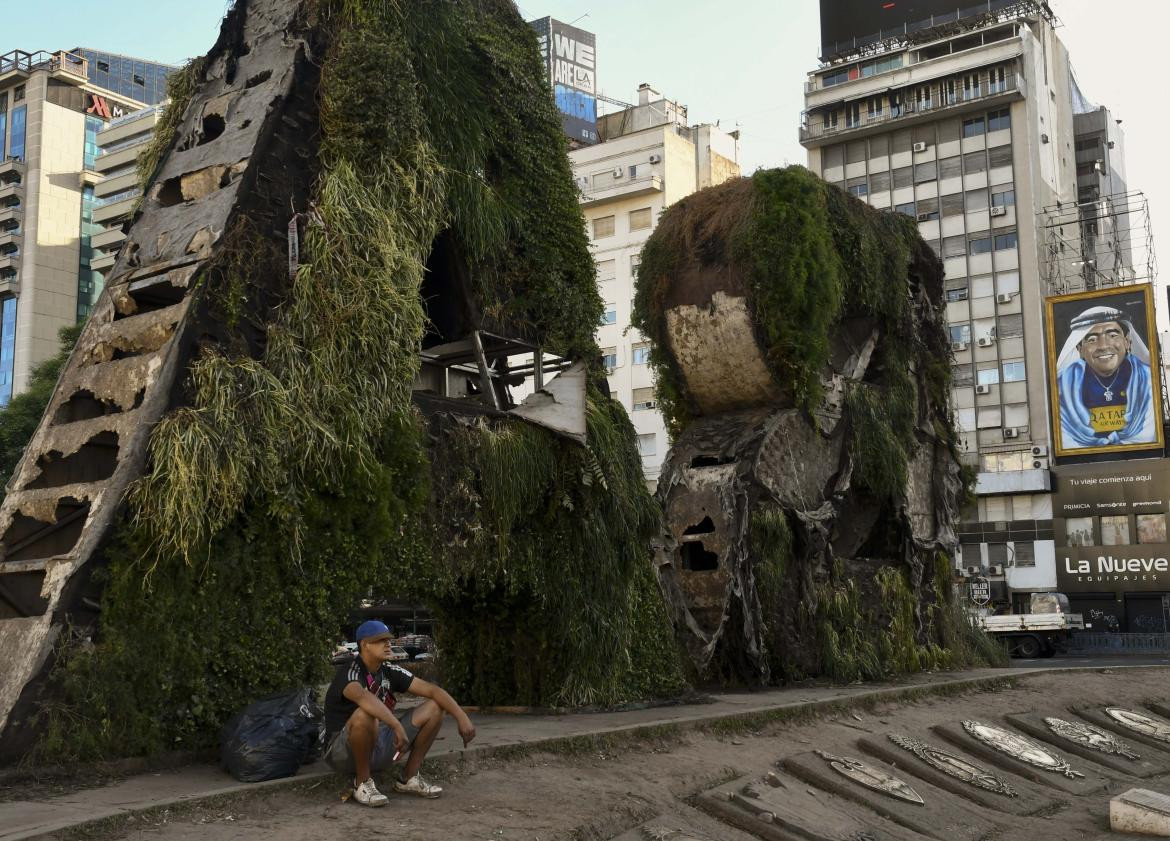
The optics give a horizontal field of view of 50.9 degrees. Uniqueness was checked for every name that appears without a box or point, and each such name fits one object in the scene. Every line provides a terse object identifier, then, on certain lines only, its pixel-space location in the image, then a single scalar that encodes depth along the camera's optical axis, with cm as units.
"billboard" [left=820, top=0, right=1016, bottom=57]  5506
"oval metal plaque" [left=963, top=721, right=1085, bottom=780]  1221
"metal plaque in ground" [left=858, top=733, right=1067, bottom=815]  1076
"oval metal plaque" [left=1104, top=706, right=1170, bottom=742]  1487
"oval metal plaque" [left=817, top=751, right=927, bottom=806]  1010
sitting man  706
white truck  3288
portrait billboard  4203
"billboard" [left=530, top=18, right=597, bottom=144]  5916
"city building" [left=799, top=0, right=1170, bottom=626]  4944
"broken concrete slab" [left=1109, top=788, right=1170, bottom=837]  941
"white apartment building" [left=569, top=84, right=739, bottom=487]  5425
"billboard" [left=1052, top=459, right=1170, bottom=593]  4500
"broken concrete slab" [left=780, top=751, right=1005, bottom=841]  962
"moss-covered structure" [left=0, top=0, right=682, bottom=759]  799
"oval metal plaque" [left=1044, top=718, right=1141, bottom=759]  1354
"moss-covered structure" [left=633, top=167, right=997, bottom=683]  1558
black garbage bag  739
